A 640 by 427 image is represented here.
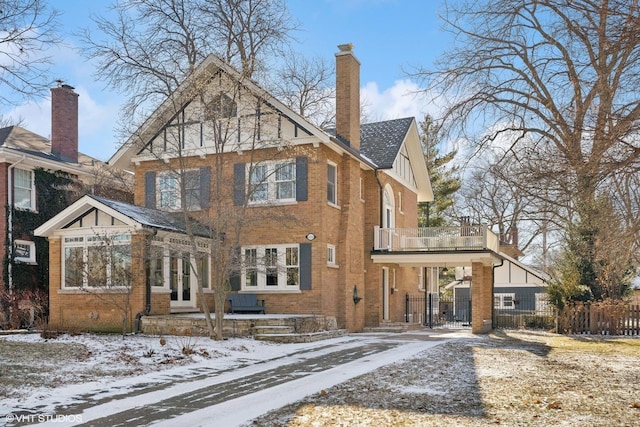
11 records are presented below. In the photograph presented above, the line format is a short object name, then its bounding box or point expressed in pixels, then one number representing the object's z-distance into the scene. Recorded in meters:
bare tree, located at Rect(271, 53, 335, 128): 38.47
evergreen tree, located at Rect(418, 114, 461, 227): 45.91
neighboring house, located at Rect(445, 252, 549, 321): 41.75
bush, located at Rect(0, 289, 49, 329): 21.38
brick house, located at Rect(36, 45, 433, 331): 18.66
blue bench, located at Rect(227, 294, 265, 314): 21.20
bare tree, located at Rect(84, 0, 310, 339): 16.81
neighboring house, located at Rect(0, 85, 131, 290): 24.07
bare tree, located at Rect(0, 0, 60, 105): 11.08
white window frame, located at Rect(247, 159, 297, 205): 21.61
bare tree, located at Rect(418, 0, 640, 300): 8.80
